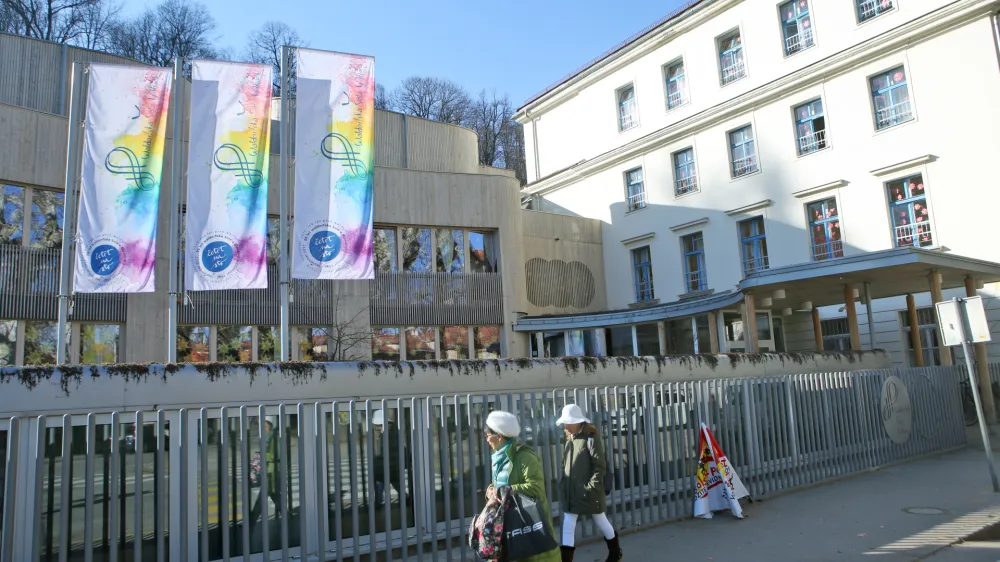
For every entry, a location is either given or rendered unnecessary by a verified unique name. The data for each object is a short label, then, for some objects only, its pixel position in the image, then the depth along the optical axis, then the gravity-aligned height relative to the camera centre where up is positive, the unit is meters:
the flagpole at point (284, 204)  13.14 +3.85
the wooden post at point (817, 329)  24.02 +1.19
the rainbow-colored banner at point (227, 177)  13.47 +4.23
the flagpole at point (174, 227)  13.53 +3.46
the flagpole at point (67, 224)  12.80 +3.37
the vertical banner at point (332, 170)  13.55 +4.32
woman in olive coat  6.53 -0.92
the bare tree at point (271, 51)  43.41 +21.37
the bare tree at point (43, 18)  32.78 +18.98
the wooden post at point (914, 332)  19.11 +0.75
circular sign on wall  12.89 -0.92
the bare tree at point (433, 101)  50.06 +20.44
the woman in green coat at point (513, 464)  5.01 -0.60
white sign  9.97 +0.50
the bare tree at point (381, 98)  47.22 +19.61
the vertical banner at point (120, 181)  13.10 +4.17
